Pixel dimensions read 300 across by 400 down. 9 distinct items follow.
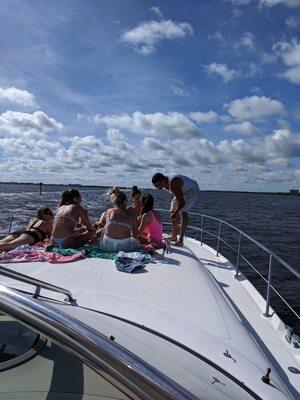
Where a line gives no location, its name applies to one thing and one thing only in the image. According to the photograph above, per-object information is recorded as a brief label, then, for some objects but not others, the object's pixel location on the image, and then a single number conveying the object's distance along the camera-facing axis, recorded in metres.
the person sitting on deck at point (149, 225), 6.00
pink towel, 4.41
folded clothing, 4.22
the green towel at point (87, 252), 4.86
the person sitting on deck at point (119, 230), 5.28
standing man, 6.92
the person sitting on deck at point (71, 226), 5.52
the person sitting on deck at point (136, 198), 7.40
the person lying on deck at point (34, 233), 5.55
